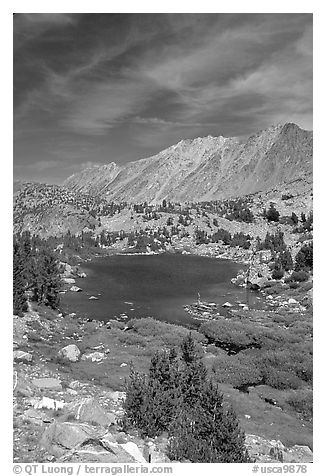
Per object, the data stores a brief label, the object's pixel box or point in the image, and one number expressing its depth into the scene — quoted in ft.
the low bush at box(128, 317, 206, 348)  68.13
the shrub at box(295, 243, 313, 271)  130.62
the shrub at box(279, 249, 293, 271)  133.90
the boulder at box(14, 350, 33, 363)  47.42
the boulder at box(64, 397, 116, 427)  28.60
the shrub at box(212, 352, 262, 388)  53.67
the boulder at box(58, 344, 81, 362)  55.31
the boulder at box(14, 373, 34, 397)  32.76
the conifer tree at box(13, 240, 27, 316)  71.06
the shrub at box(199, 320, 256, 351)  70.27
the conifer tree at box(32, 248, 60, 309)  84.07
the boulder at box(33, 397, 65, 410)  30.09
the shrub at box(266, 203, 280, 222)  268.82
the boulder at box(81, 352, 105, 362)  57.62
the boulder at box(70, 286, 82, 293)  115.88
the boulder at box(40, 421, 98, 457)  23.27
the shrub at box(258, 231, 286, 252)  176.88
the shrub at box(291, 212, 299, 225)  252.21
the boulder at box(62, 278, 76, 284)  131.23
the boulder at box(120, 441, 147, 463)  23.95
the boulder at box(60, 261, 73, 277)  146.77
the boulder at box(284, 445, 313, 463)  30.89
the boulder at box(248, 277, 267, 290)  124.06
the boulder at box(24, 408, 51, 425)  27.09
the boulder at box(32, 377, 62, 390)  38.23
